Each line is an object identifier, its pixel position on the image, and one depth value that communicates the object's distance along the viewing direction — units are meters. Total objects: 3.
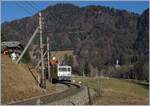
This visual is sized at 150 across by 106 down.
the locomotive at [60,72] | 76.68
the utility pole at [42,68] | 42.31
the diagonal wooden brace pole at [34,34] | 42.44
